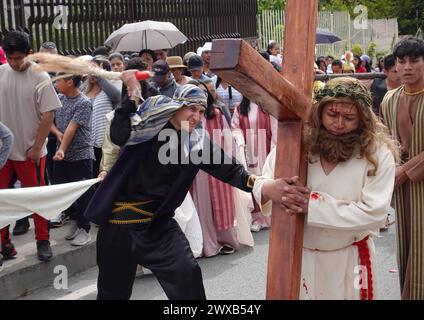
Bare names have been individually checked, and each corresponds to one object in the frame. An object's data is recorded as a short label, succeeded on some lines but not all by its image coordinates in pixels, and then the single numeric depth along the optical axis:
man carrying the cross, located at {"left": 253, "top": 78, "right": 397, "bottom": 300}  3.56
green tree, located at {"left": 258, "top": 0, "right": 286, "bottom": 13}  24.89
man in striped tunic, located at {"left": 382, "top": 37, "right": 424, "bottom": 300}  4.76
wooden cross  3.39
